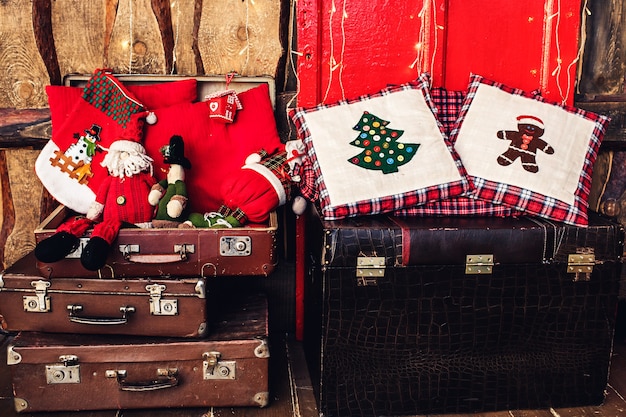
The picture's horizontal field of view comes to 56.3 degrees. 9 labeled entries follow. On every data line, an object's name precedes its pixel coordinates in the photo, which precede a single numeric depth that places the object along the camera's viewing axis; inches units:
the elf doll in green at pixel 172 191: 74.8
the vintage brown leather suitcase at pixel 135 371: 68.4
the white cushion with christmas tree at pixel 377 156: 69.2
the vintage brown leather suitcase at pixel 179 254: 68.6
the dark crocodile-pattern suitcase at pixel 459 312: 66.2
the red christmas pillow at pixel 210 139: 83.4
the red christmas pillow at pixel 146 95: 83.7
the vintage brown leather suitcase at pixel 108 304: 69.1
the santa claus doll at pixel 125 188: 76.6
